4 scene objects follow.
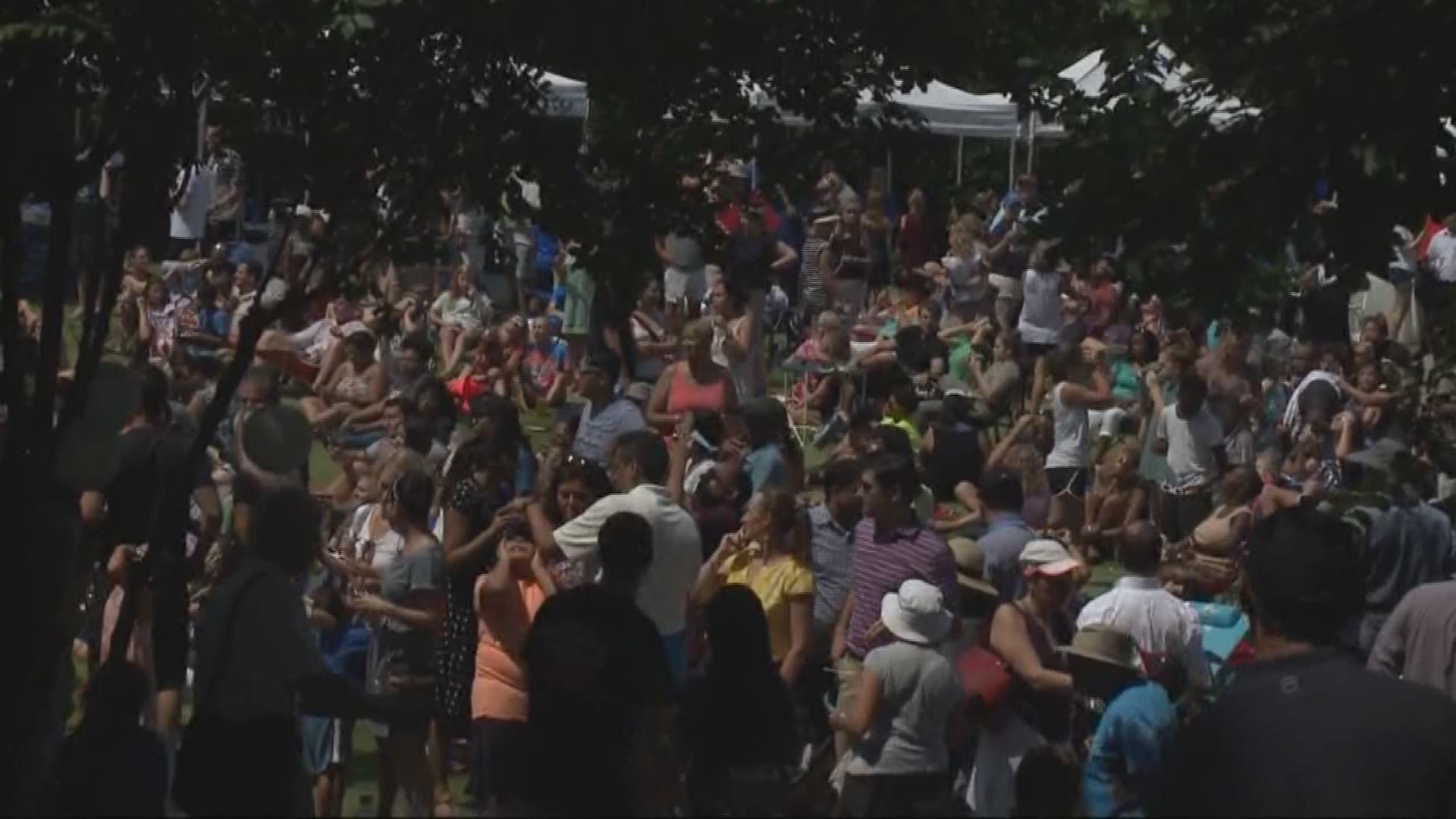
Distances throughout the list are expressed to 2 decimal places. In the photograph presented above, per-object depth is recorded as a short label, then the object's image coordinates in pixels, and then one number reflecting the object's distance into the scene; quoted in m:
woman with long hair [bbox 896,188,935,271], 27.30
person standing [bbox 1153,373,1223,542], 16.83
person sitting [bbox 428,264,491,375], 22.59
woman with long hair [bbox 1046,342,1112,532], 17.41
